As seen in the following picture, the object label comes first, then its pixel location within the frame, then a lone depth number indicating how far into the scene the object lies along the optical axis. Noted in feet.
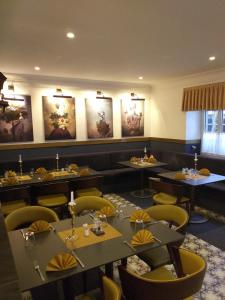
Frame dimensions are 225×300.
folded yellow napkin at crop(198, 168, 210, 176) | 14.56
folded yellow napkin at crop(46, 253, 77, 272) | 5.48
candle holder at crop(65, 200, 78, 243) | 6.88
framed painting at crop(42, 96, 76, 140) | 20.12
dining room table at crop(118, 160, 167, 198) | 17.54
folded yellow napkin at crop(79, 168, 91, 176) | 14.97
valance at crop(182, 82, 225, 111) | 17.35
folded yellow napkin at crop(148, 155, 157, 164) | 18.50
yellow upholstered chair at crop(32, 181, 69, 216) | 12.66
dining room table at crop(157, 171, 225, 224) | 13.29
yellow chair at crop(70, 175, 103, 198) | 13.67
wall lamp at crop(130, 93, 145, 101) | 23.44
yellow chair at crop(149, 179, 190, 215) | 12.57
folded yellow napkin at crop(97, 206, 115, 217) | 8.51
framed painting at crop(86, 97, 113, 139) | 21.75
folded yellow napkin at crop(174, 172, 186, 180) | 13.78
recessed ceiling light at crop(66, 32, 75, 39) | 10.03
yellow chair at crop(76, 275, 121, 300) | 5.26
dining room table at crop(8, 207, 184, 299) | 5.40
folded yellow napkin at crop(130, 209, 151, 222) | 7.93
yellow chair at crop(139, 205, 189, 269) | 7.50
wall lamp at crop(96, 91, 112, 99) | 21.84
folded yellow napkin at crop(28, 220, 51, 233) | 7.38
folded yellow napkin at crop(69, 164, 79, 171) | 16.13
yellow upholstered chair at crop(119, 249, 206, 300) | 5.18
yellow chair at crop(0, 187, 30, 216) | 11.83
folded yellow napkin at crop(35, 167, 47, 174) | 15.30
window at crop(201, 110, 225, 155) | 19.03
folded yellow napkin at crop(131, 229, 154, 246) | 6.58
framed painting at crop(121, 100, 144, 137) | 23.34
